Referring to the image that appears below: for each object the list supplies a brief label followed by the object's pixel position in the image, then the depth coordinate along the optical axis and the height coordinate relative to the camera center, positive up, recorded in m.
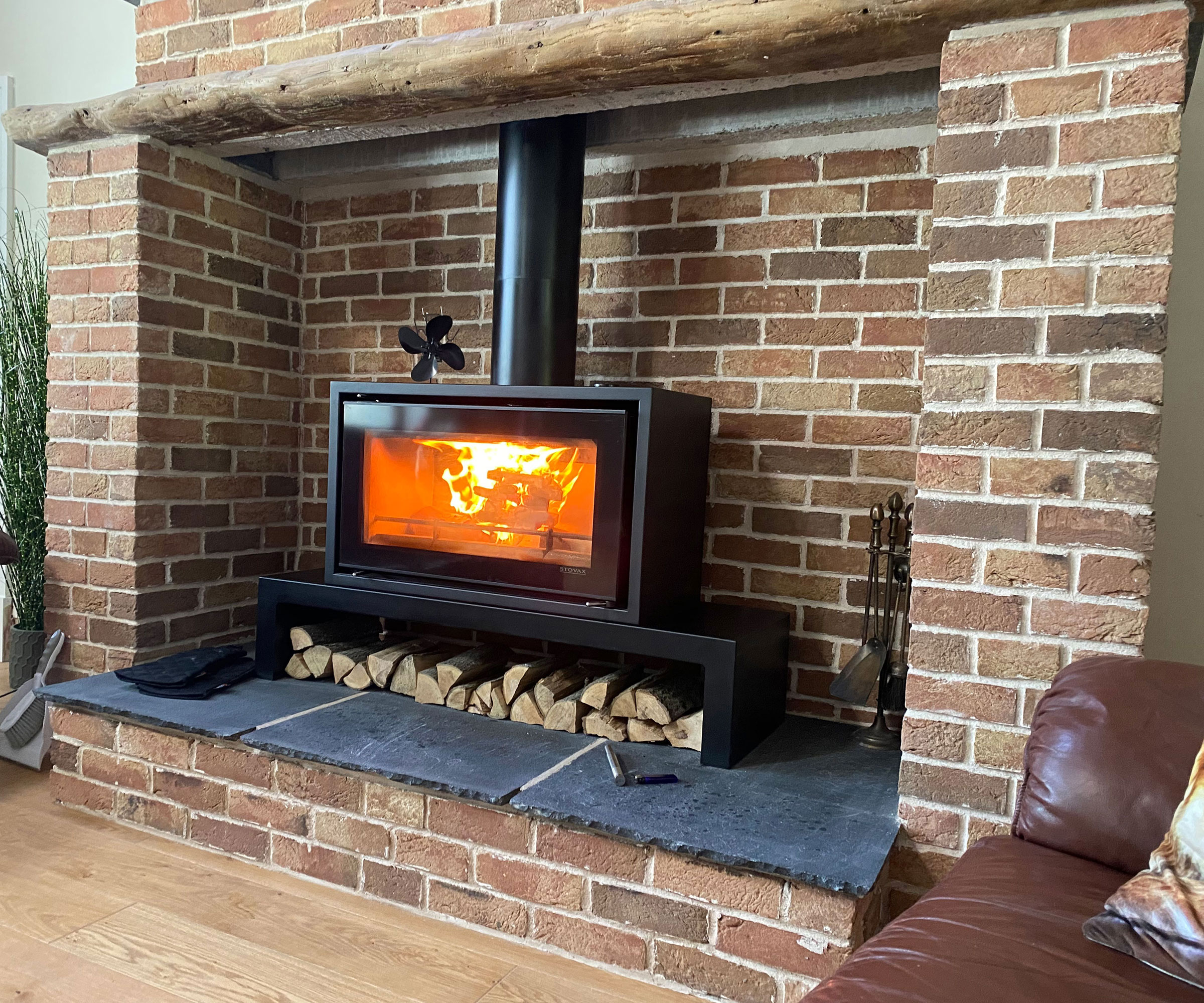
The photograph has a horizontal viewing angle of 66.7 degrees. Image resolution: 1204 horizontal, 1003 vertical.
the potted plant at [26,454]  2.93 -0.13
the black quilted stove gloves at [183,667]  2.39 -0.67
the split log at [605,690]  2.21 -0.60
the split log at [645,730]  2.18 -0.68
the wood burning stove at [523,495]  2.10 -0.15
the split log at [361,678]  2.54 -0.69
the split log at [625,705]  2.18 -0.62
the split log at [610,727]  2.21 -0.69
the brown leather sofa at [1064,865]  1.01 -0.56
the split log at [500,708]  2.33 -0.69
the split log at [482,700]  2.34 -0.68
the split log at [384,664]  2.51 -0.64
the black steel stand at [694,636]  2.00 -0.46
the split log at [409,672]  2.48 -0.65
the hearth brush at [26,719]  2.61 -0.87
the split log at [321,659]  2.58 -0.65
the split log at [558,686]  2.29 -0.63
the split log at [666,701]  2.14 -0.61
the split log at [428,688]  2.42 -0.68
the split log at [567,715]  2.24 -0.68
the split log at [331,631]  2.62 -0.60
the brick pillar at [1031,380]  1.57 +0.15
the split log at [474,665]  2.41 -0.62
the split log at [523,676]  2.32 -0.61
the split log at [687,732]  2.13 -0.67
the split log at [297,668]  2.61 -0.69
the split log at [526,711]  2.29 -0.69
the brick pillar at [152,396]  2.60 +0.07
